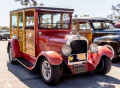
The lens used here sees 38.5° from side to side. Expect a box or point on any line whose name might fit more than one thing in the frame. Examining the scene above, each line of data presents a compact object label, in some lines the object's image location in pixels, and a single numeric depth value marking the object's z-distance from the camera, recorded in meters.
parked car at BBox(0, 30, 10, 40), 21.55
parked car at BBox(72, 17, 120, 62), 7.90
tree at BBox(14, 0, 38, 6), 30.82
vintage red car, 4.33
